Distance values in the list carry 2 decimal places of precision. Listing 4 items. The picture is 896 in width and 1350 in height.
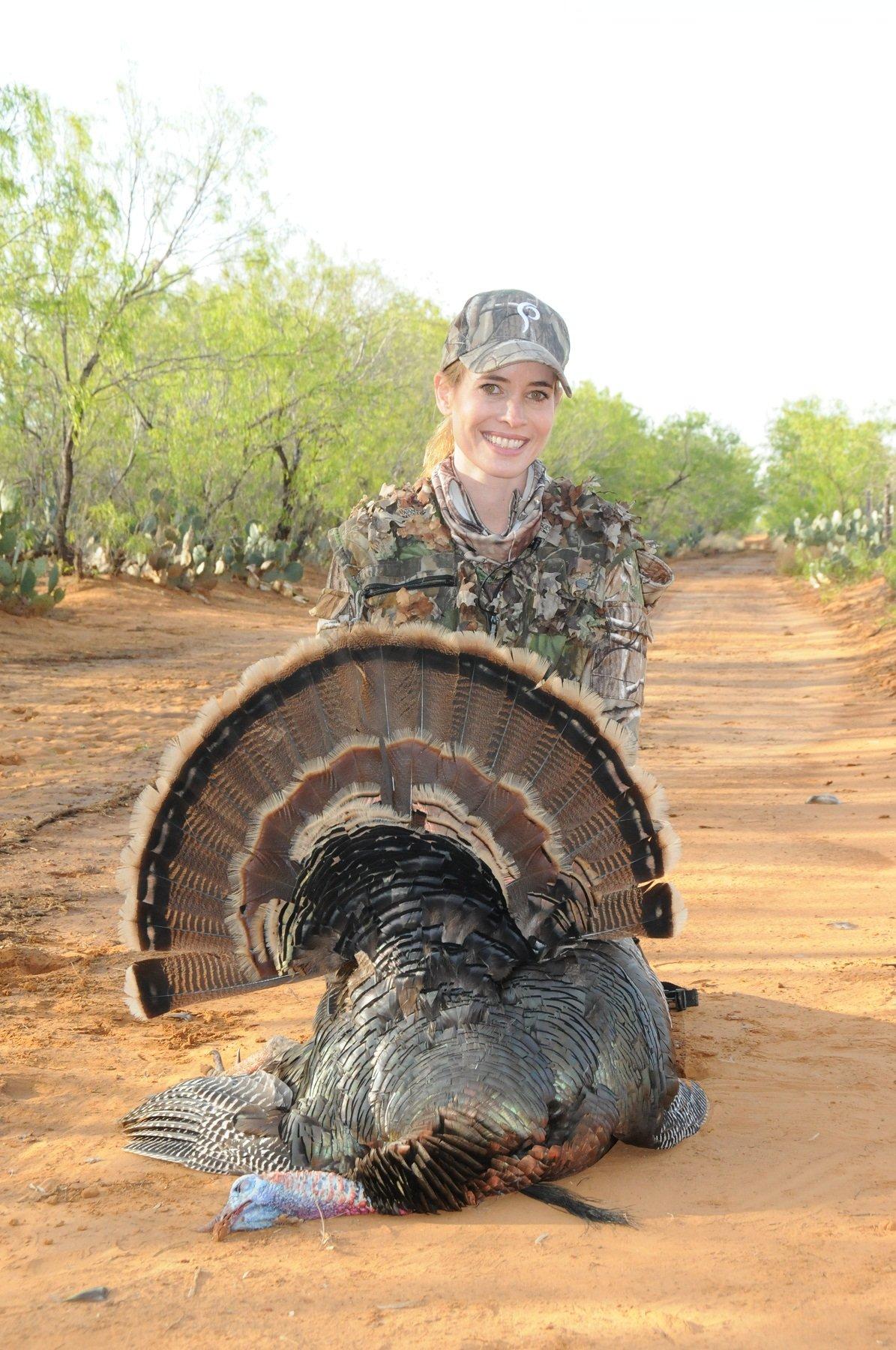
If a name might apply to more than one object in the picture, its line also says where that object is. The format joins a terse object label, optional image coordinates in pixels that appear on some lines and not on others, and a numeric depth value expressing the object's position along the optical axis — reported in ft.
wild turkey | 8.77
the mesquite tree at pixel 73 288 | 43.32
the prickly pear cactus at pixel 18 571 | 43.04
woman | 11.21
